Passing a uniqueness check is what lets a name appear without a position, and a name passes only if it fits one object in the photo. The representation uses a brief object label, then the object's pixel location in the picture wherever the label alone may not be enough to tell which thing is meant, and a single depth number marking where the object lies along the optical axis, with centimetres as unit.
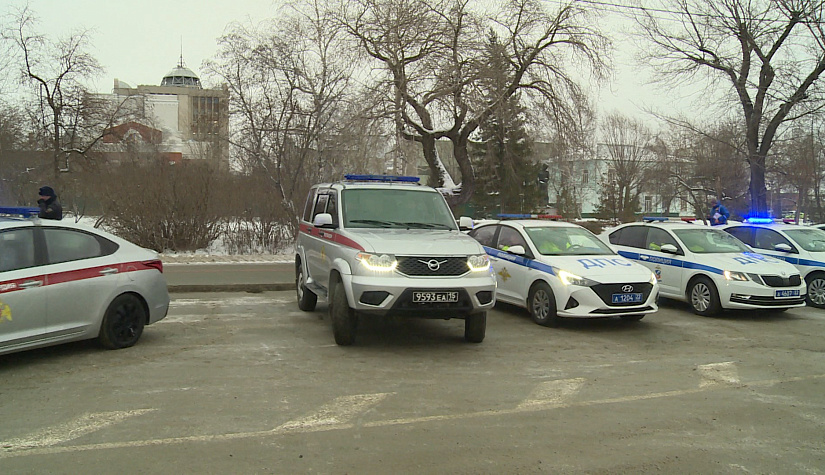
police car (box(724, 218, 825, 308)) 1255
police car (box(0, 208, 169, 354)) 667
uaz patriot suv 746
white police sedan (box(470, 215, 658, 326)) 959
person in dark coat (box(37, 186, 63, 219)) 1236
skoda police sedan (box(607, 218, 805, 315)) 1089
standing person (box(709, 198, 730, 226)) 1652
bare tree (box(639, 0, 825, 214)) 2216
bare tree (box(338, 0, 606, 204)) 2361
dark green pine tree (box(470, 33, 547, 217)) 2361
